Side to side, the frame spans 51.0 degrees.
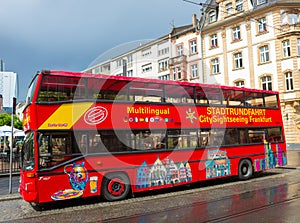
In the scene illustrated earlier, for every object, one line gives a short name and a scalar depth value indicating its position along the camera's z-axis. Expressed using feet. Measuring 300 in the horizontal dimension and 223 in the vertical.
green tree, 152.02
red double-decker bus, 30.27
